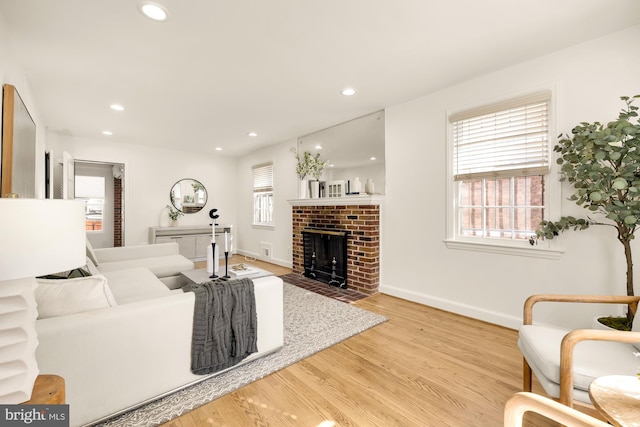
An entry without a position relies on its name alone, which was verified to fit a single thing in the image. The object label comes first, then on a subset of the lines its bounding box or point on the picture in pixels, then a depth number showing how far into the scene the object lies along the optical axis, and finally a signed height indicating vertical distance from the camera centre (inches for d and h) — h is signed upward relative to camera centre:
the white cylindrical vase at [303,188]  182.7 +15.4
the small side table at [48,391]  37.9 -24.7
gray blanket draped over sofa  69.6 -28.8
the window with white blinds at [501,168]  99.2 +16.4
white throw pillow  57.2 -17.5
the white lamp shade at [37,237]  31.5 -3.0
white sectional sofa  54.0 -28.4
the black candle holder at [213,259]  112.7 -18.7
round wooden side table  35.1 -25.1
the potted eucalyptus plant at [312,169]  178.9 +27.1
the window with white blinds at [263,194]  232.8 +15.1
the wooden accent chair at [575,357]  48.5 -26.7
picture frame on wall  76.6 +19.5
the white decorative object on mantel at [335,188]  166.6 +14.1
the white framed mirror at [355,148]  148.6 +36.5
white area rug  62.3 -42.9
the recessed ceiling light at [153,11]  70.2 +50.8
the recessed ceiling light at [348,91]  121.3 +52.2
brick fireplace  146.2 -9.1
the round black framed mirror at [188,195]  240.5 +14.3
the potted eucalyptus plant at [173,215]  235.0 -2.4
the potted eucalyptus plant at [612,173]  70.8 +10.3
